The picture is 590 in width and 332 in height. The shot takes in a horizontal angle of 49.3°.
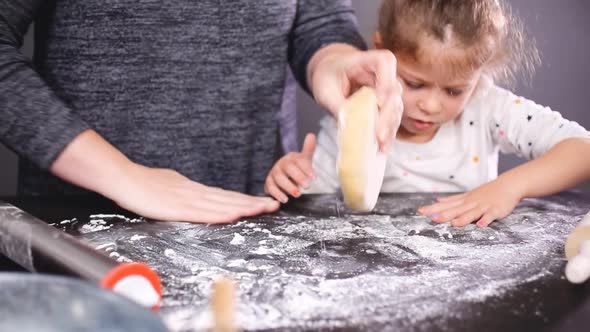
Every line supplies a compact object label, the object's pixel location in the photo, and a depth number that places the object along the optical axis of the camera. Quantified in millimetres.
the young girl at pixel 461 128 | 969
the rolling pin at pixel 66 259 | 495
